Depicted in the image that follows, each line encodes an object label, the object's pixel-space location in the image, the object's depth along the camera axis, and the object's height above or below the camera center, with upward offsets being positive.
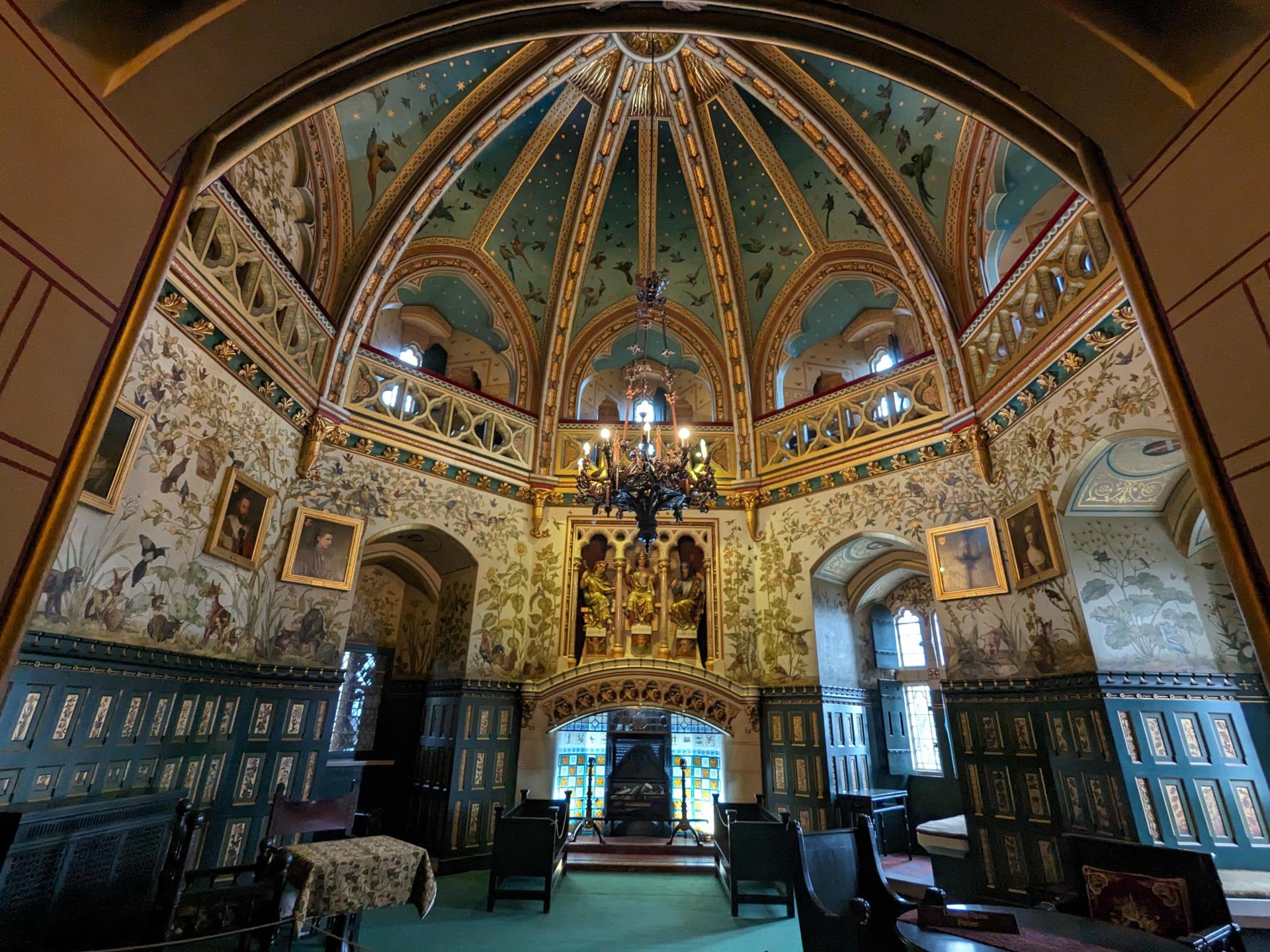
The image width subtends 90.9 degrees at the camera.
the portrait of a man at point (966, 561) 8.91 +2.64
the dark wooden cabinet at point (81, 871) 4.92 -1.05
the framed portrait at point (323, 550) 9.23 +2.72
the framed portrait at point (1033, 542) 7.87 +2.57
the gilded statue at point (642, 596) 12.21 +2.76
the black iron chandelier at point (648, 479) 8.67 +3.52
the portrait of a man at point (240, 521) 7.77 +2.66
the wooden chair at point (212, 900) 5.48 -1.30
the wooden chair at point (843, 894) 4.48 -1.06
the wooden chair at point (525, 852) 8.18 -1.29
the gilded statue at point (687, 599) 12.20 +2.72
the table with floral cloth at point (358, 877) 5.69 -1.17
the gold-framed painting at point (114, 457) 6.03 +2.59
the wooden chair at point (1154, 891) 4.73 -1.00
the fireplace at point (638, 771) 11.28 -0.38
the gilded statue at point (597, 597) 12.17 +2.71
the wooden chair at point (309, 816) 7.20 -0.80
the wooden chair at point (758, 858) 8.06 -1.29
